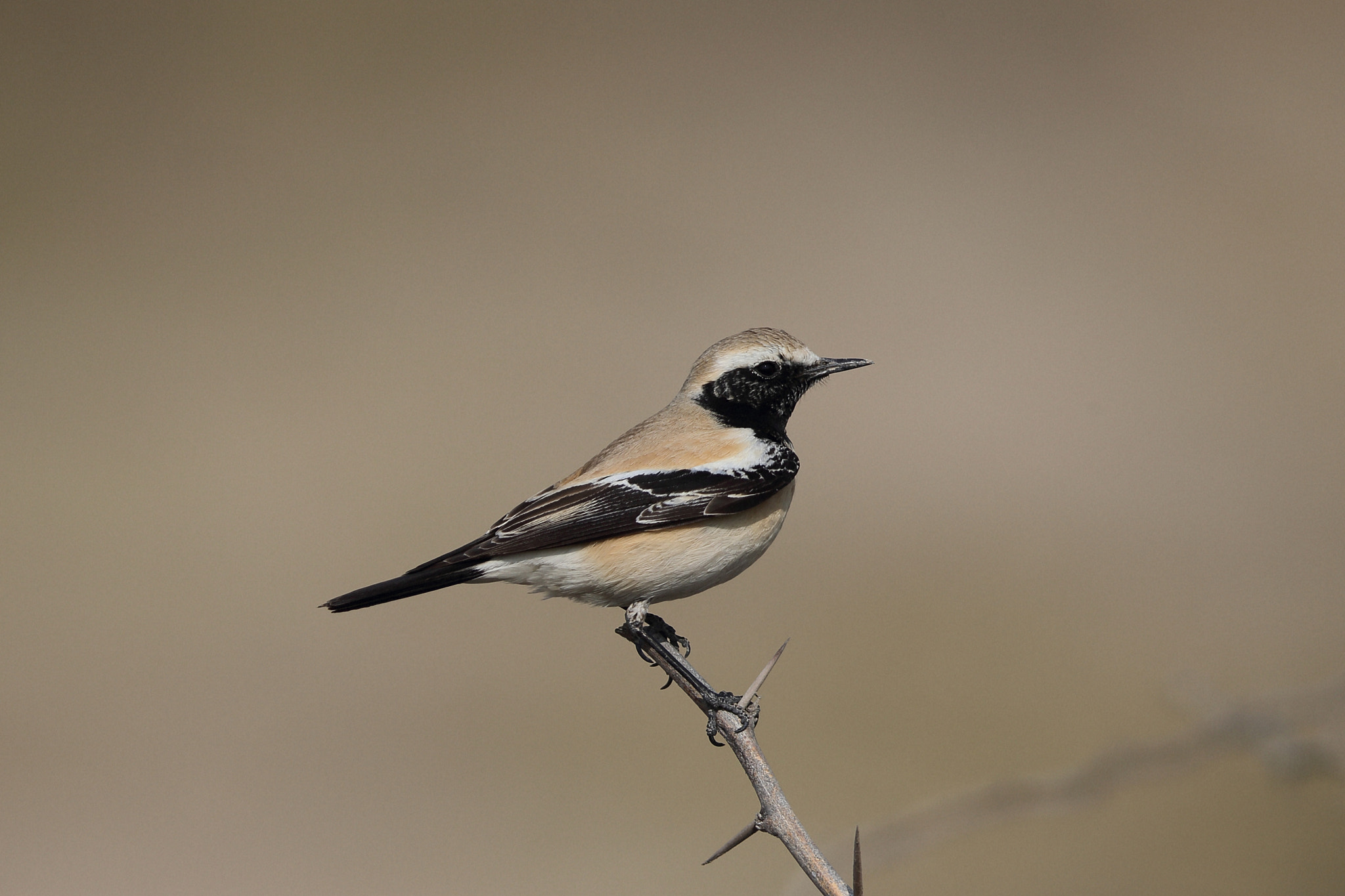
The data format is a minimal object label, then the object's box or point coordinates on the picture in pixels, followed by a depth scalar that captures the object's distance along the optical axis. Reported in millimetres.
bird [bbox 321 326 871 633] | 5754
